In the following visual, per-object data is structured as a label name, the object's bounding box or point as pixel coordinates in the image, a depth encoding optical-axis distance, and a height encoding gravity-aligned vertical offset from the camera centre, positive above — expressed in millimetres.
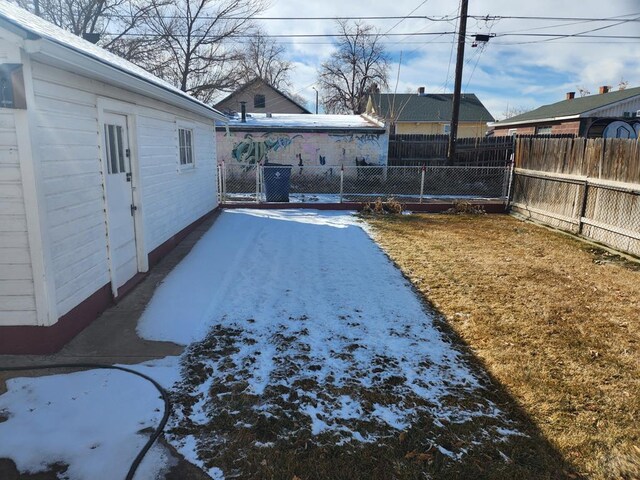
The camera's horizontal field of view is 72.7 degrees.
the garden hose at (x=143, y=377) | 2564 -1785
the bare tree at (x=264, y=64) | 44541 +9553
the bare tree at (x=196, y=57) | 25094 +5699
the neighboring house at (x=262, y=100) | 33000 +4017
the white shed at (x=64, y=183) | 3404 -317
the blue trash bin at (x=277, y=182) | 13344 -859
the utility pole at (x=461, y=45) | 16125 +4071
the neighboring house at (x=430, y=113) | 33000 +3284
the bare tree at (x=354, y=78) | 45000 +8012
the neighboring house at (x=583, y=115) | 21984 +2527
